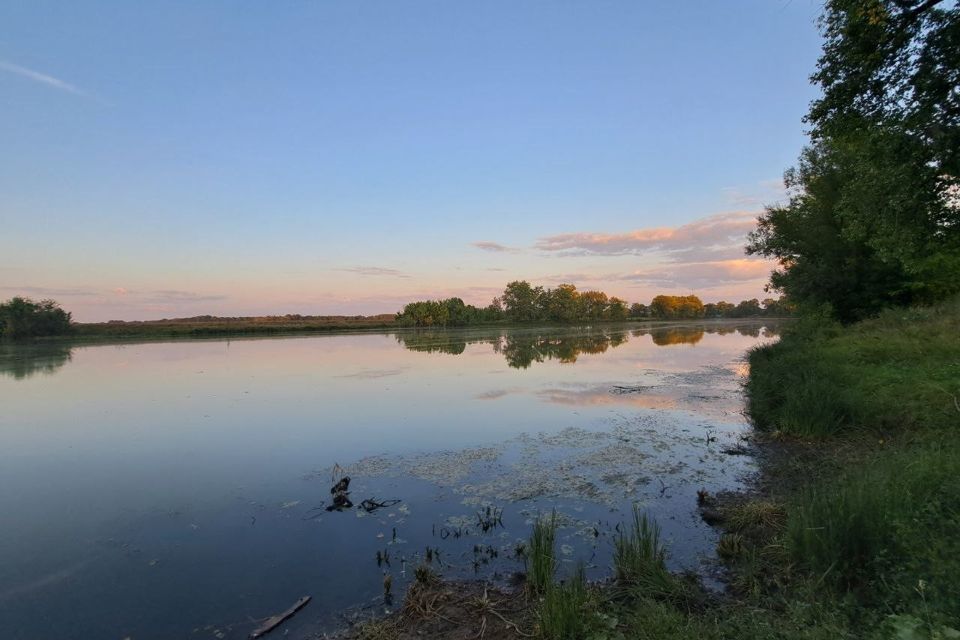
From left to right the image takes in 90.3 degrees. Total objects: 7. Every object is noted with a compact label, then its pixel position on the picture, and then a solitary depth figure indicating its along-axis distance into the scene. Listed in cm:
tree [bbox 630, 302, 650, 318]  15525
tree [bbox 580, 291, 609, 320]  12950
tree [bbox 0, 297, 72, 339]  6588
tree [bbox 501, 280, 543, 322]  12394
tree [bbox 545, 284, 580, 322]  12244
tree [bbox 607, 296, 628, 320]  13638
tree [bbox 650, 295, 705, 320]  14988
